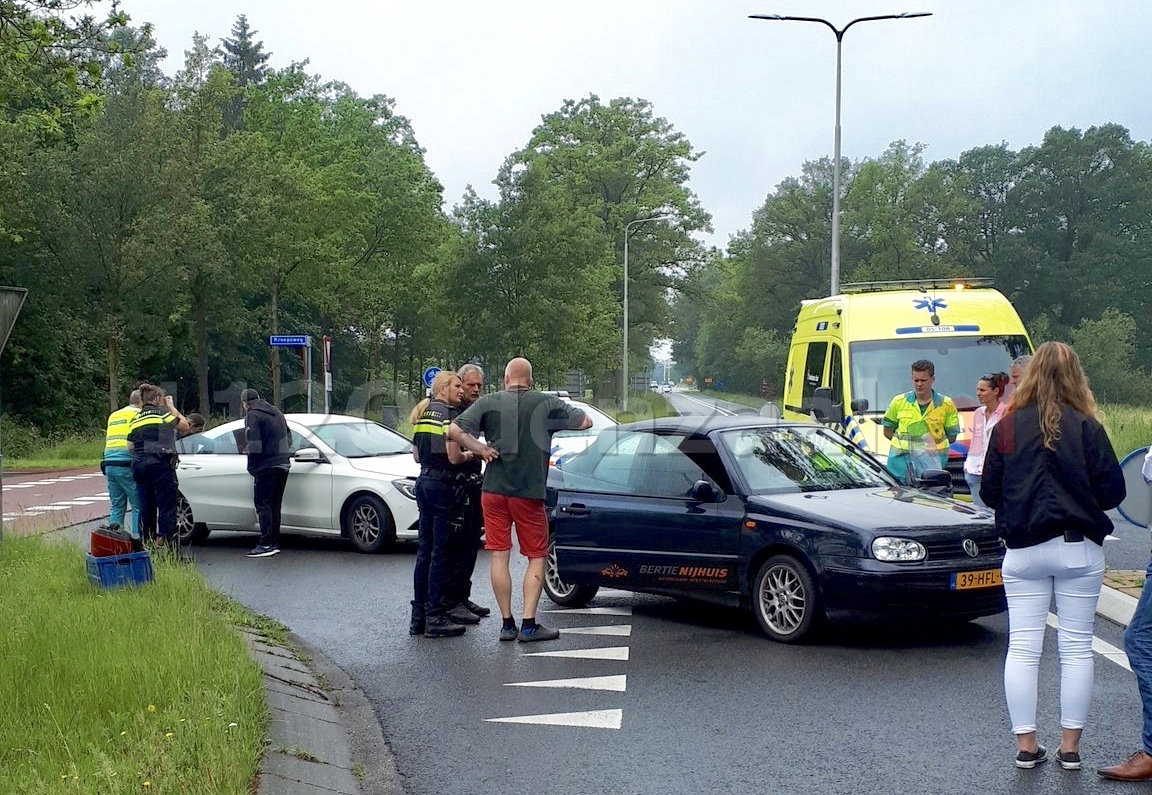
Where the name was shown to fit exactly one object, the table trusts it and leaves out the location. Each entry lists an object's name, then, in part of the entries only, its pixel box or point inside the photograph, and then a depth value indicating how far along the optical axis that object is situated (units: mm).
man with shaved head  8812
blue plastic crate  9227
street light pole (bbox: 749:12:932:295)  27844
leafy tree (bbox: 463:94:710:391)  37344
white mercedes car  14008
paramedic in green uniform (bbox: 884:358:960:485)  11703
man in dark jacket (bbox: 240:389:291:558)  13938
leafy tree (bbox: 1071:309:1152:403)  68812
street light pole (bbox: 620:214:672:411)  55125
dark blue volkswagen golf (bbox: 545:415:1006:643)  8227
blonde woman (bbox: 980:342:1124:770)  5684
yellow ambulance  14812
